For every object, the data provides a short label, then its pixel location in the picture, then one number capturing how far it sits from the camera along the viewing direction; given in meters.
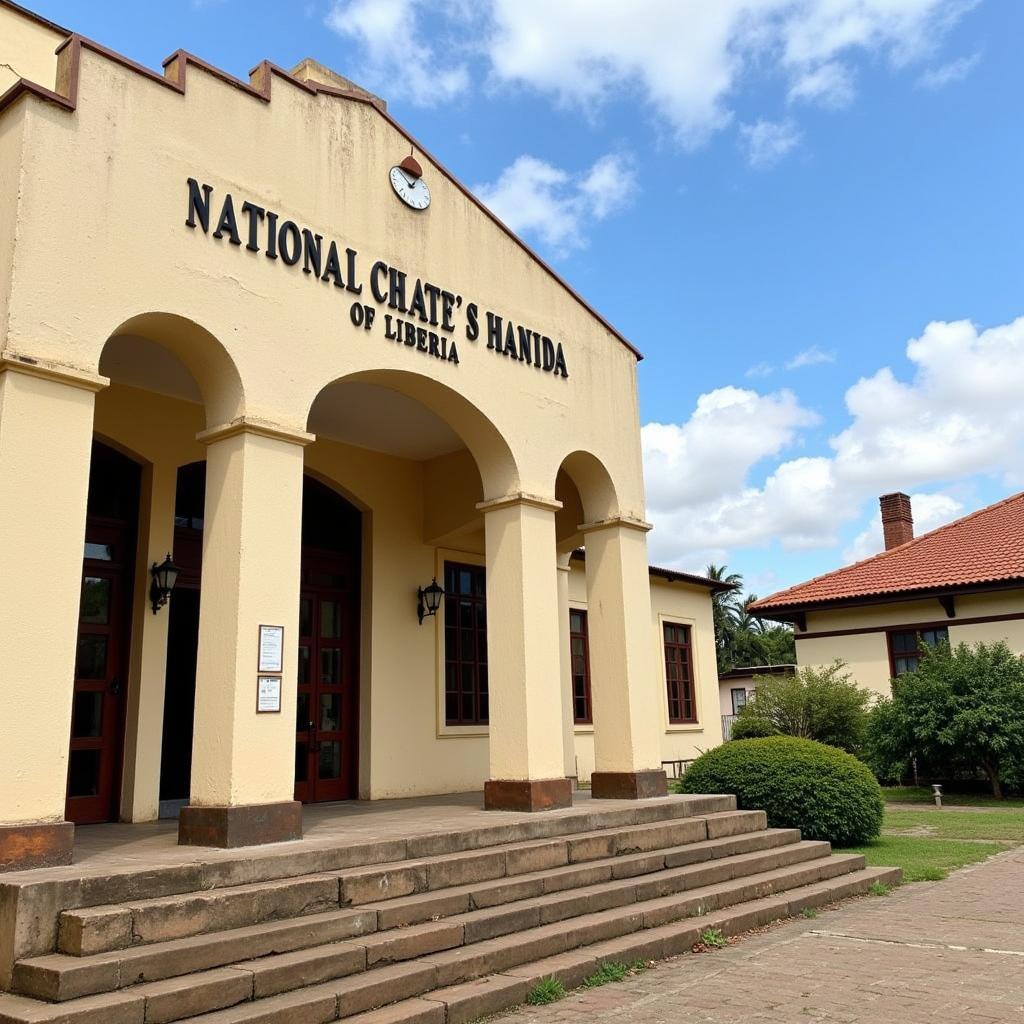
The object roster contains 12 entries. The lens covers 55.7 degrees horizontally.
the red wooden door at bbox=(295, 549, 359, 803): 10.77
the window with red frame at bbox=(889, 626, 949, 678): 19.48
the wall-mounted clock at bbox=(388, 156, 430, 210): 8.82
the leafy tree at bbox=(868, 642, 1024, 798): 15.60
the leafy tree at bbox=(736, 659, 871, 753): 17.86
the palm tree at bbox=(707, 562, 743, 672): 55.25
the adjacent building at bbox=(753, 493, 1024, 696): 18.70
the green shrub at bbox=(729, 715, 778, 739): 17.64
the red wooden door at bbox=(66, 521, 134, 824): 8.75
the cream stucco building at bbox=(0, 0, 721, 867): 6.00
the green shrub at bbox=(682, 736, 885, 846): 10.07
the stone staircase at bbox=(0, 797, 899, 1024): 4.57
